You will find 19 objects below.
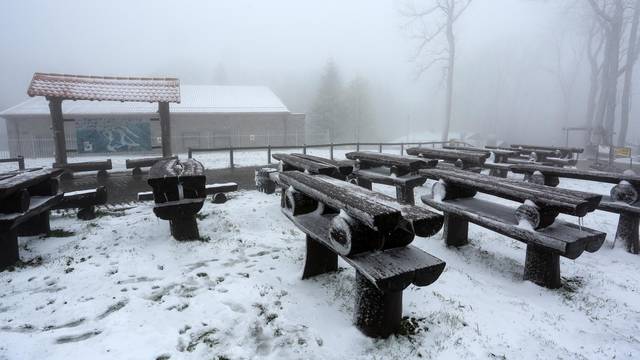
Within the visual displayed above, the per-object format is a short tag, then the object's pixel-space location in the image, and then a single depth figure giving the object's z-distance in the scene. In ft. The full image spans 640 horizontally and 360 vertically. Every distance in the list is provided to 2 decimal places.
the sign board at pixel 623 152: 48.46
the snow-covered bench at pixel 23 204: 14.25
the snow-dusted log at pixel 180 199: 16.21
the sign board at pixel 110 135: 43.42
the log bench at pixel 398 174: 22.57
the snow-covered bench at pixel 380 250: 8.55
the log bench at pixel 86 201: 20.44
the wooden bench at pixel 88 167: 35.51
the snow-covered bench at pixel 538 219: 11.88
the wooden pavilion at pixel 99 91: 37.81
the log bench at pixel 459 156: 26.48
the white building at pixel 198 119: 75.97
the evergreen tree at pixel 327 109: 131.03
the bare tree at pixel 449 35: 79.15
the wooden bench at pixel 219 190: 22.79
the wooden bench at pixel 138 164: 37.01
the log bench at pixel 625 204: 16.84
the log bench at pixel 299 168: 18.61
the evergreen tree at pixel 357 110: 143.95
